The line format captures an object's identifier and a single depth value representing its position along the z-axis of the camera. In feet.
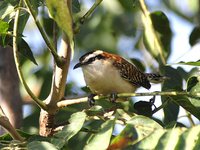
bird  26.05
